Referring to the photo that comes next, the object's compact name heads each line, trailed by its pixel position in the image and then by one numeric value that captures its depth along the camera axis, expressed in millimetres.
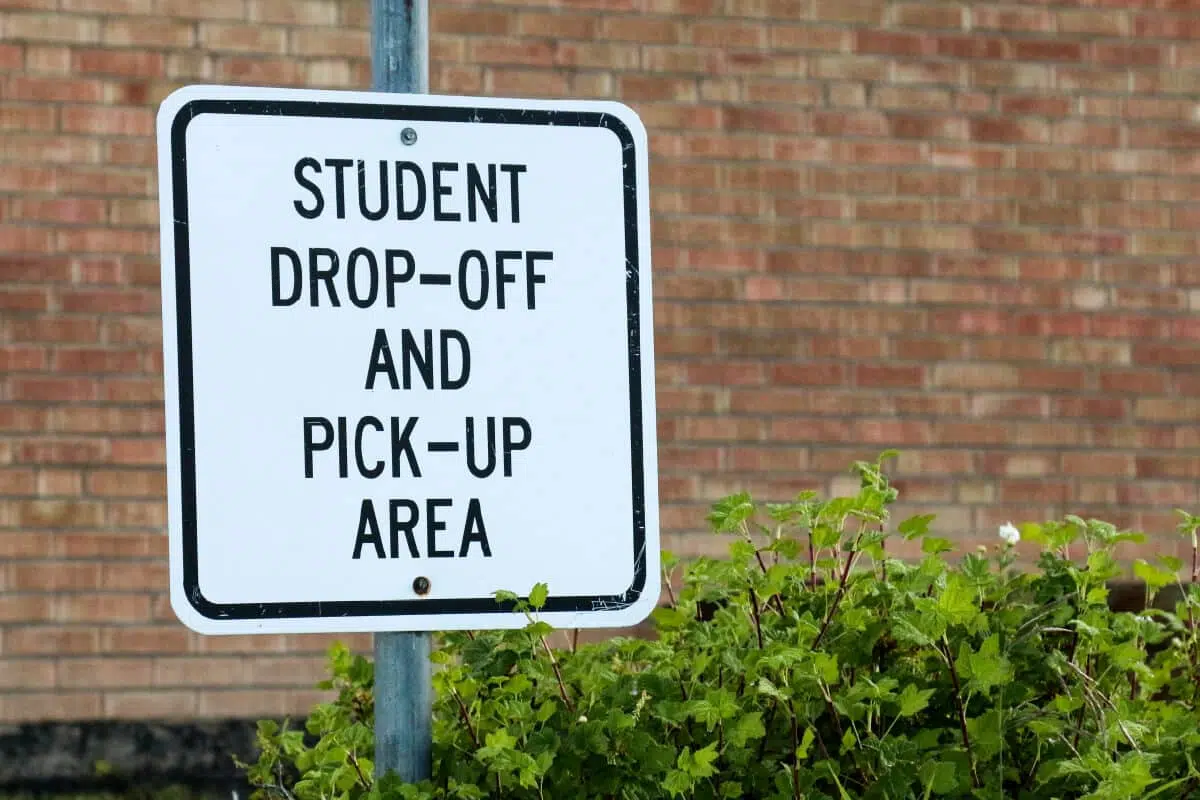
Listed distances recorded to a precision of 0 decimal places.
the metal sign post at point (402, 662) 4066
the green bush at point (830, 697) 4531
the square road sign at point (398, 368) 4023
